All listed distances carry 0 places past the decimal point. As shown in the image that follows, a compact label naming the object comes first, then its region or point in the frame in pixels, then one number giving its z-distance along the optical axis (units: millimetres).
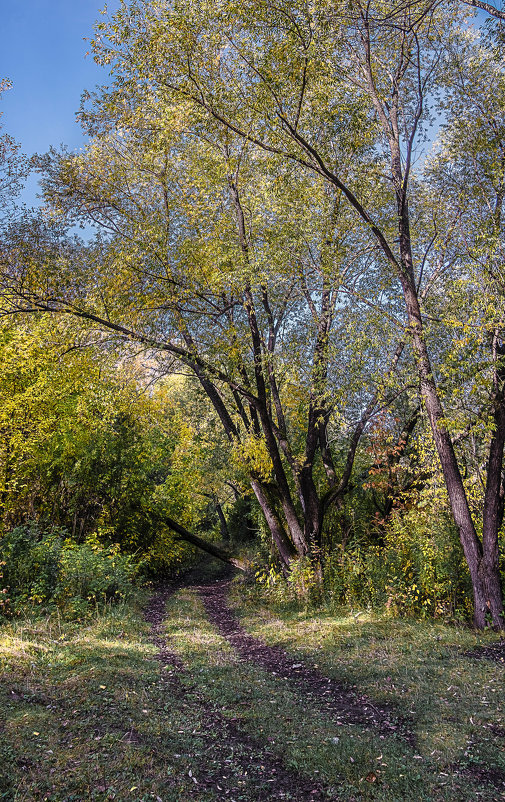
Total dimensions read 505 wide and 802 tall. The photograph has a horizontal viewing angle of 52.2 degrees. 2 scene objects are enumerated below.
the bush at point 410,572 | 8688
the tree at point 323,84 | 7969
